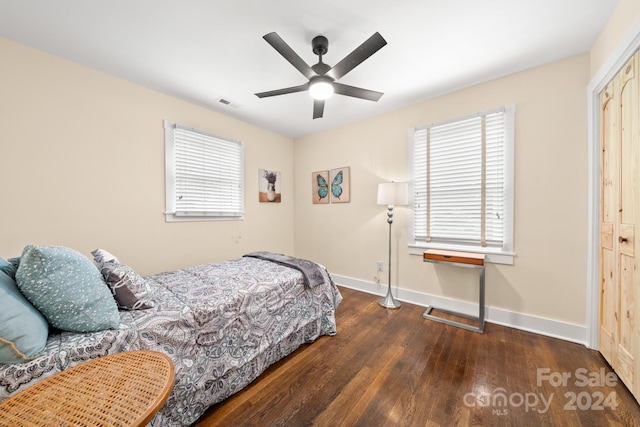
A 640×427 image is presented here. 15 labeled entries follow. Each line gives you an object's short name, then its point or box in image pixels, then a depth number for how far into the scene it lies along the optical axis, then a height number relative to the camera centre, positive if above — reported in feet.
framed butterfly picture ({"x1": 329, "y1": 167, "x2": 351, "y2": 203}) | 12.21 +1.45
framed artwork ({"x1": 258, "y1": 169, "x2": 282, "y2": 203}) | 12.75 +1.44
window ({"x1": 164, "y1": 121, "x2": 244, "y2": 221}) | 9.37 +1.60
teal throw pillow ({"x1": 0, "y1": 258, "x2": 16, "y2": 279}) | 3.81 -0.96
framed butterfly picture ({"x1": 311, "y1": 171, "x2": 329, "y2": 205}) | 13.07 +1.40
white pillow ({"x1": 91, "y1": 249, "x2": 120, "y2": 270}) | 5.29 -1.07
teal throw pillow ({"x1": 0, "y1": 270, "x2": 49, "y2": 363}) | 3.01 -1.59
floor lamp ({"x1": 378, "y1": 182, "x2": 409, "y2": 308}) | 9.50 +0.72
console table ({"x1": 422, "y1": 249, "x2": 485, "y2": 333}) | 7.70 -1.72
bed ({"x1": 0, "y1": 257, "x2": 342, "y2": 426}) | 3.63 -2.39
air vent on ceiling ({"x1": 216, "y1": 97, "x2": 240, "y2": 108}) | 9.65 +4.64
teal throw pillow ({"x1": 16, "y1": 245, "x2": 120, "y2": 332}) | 3.56 -1.26
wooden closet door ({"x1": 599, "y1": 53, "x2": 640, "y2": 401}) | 4.90 -0.23
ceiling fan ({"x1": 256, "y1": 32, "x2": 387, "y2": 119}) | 5.37 +3.73
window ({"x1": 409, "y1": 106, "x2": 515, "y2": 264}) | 8.15 +1.07
